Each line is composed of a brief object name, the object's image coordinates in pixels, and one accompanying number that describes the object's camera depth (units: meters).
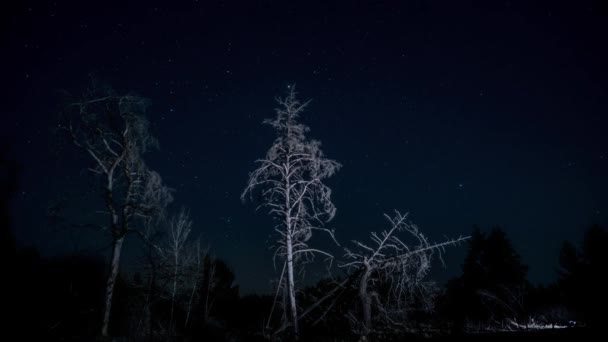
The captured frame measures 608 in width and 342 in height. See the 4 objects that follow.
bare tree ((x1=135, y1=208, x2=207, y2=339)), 24.72
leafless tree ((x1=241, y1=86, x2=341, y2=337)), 11.04
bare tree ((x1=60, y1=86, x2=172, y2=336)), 13.96
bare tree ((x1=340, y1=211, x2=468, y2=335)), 10.00
